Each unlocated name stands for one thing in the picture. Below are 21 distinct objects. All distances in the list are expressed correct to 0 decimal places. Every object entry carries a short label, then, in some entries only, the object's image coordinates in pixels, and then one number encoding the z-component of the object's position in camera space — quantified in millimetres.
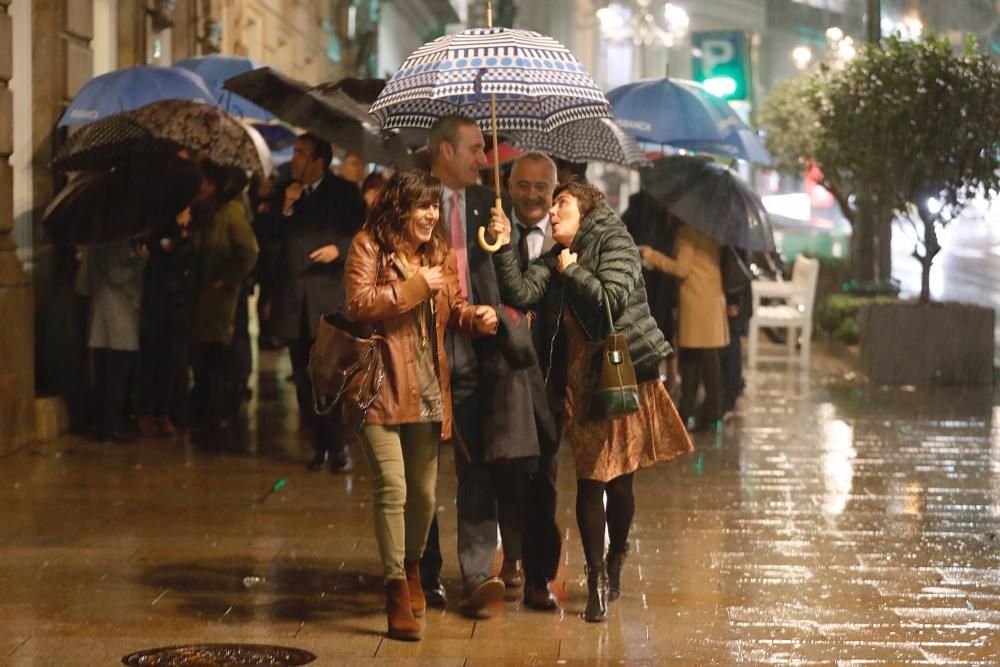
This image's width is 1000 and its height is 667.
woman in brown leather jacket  7098
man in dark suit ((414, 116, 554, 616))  7363
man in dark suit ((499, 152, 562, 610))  7688
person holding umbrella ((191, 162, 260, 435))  12500
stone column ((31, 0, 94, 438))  12969
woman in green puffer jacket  7383
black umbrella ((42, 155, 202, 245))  11945
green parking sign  27047
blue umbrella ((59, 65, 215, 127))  12609
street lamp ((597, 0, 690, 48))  36194
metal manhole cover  6750
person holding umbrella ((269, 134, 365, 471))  11031
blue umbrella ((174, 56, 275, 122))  15023
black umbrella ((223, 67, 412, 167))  10703
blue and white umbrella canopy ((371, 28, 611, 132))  7438
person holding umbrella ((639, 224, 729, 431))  13156
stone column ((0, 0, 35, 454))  11945
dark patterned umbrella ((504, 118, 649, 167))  10984
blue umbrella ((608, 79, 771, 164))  14195
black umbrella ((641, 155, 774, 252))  12562
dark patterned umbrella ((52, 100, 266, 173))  11602
